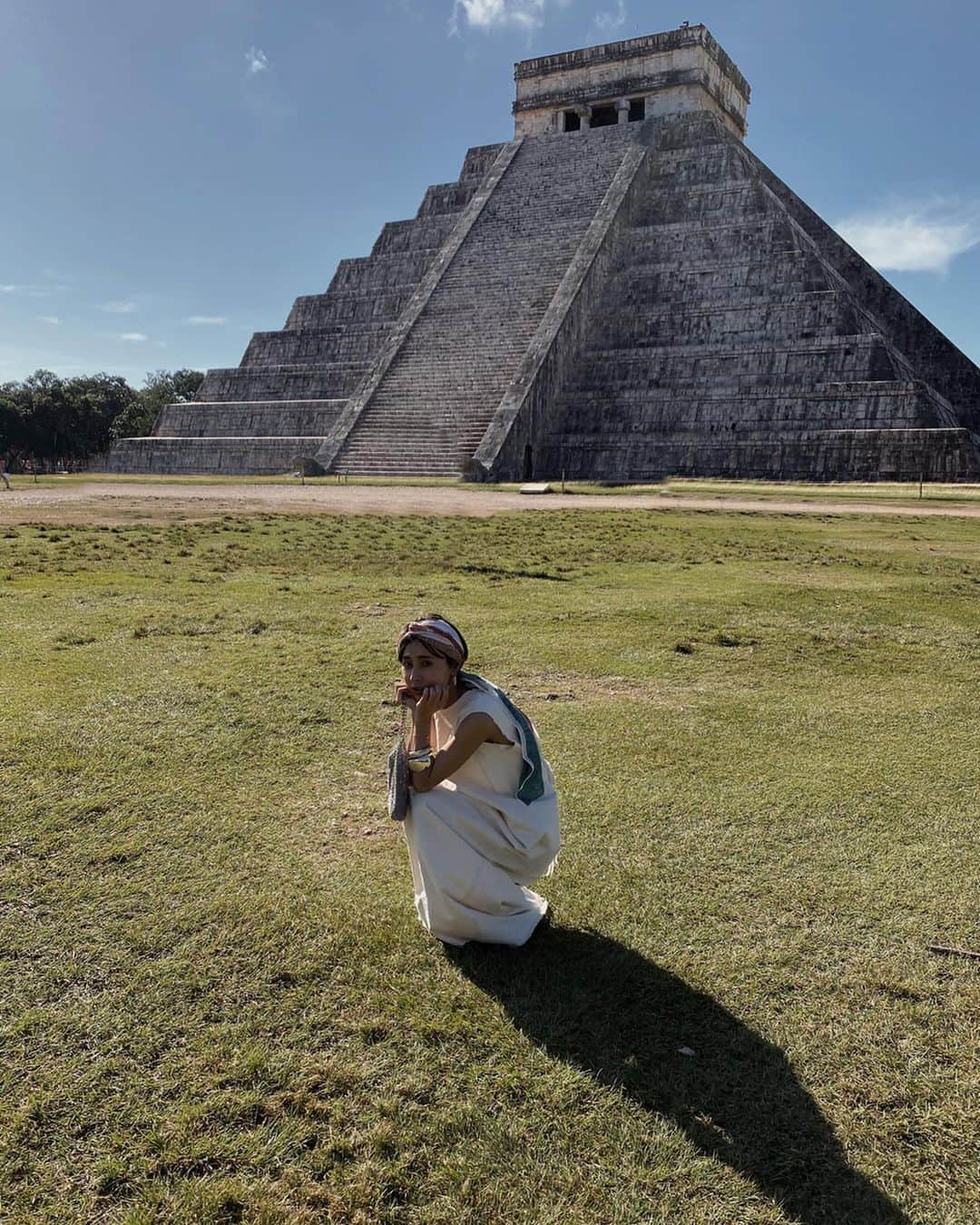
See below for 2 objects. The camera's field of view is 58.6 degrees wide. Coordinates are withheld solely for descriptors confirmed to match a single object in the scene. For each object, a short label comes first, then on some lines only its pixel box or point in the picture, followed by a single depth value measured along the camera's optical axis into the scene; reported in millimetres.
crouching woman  2871
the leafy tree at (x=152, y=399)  56781
